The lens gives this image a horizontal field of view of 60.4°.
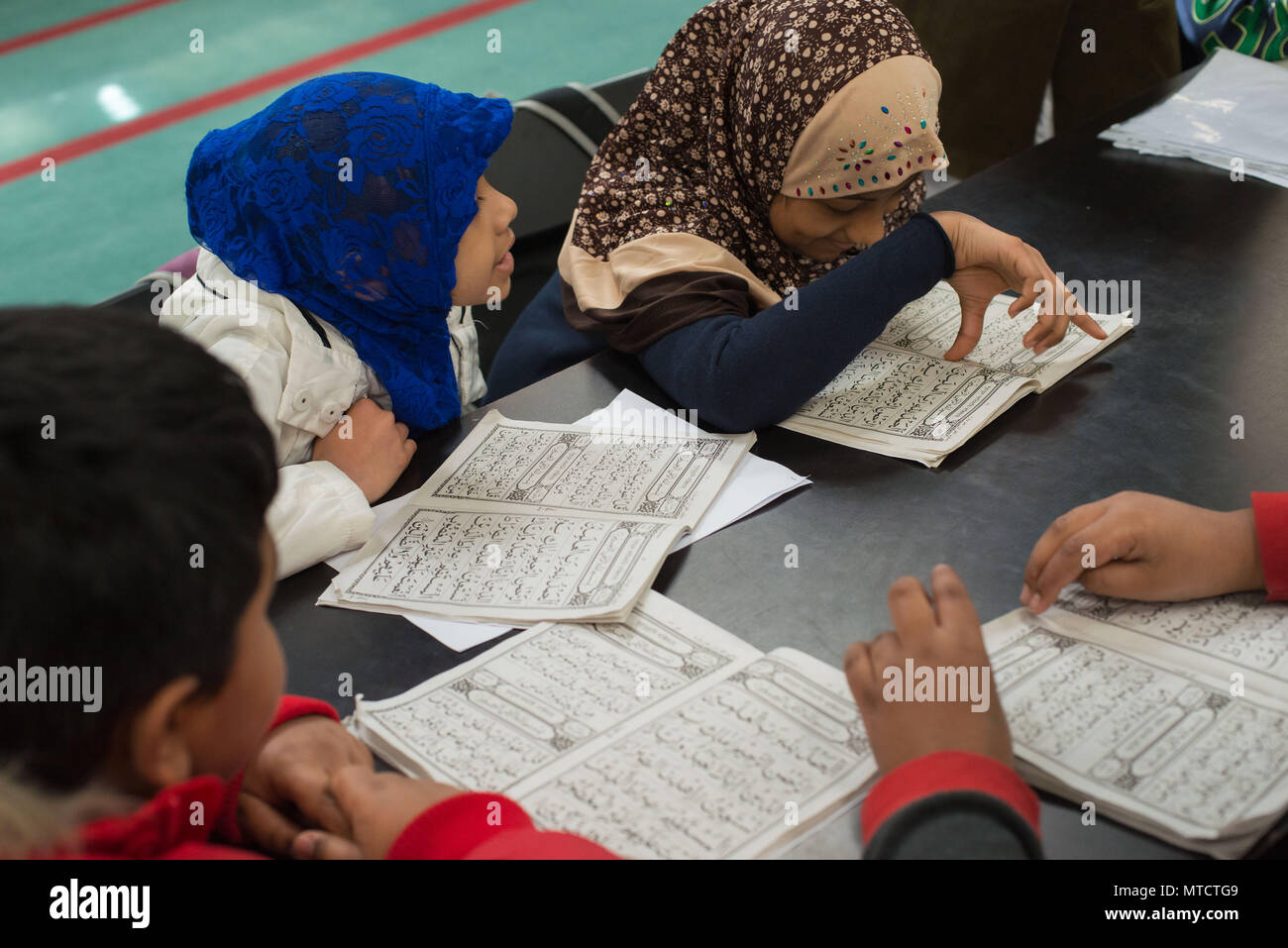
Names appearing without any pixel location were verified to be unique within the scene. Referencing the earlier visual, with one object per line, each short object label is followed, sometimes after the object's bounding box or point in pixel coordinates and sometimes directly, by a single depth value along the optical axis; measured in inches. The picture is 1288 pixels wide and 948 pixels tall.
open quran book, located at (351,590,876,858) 27.4
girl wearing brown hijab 45.4
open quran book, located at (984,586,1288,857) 26.4
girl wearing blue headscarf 43.7
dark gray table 34.3
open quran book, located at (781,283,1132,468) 43.1
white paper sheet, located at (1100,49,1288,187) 64.1
